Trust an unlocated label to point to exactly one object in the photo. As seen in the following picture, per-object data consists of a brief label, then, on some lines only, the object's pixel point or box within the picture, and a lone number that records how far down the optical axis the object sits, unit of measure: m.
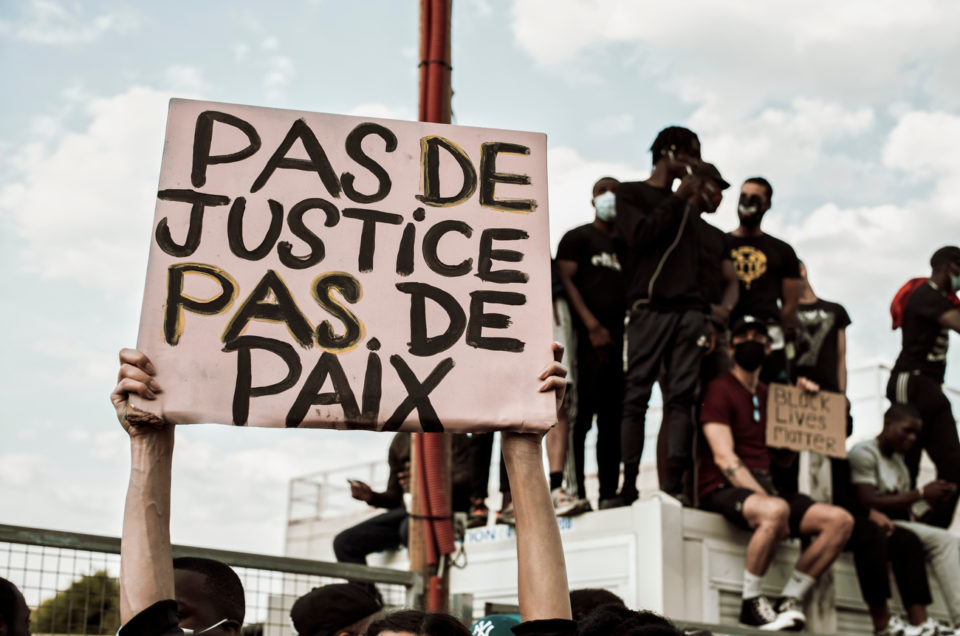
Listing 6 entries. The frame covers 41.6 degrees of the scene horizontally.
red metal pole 5.69
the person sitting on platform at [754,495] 7.23
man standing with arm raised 7.41
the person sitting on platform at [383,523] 7.57
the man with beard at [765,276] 8.30
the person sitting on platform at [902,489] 8.51
